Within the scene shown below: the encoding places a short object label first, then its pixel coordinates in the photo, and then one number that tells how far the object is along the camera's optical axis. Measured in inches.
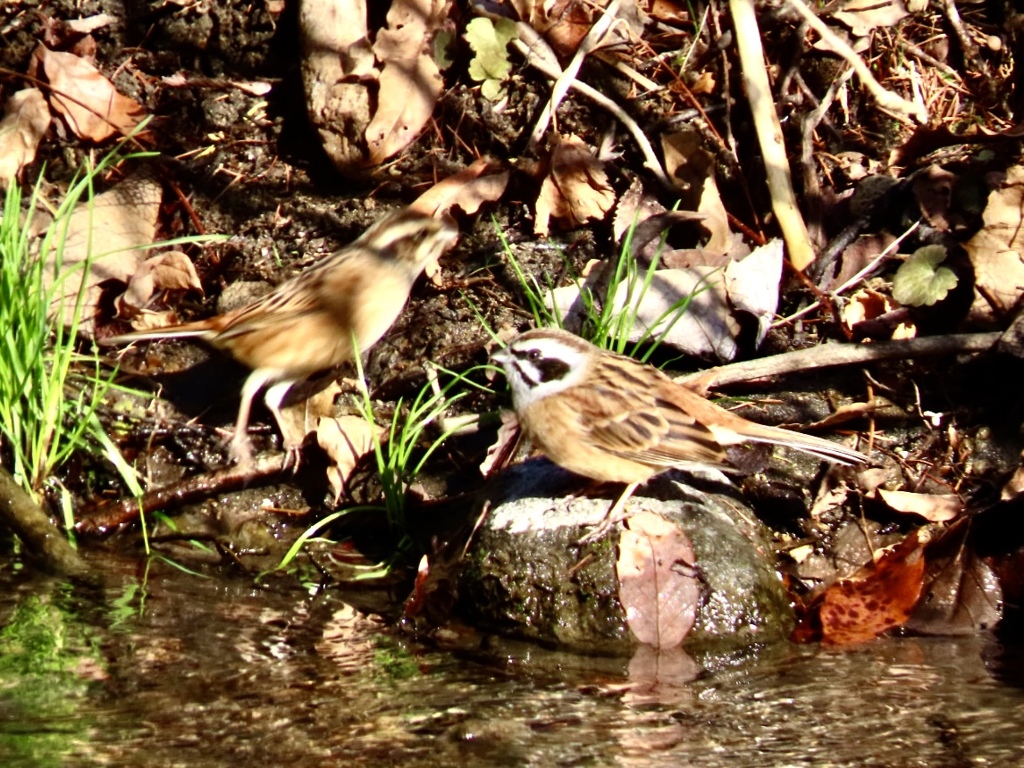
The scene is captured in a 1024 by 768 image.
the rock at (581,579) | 443.5
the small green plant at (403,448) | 519.8
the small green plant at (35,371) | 516.1
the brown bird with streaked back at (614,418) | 477.4
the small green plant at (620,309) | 547.2
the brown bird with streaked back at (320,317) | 558.3
